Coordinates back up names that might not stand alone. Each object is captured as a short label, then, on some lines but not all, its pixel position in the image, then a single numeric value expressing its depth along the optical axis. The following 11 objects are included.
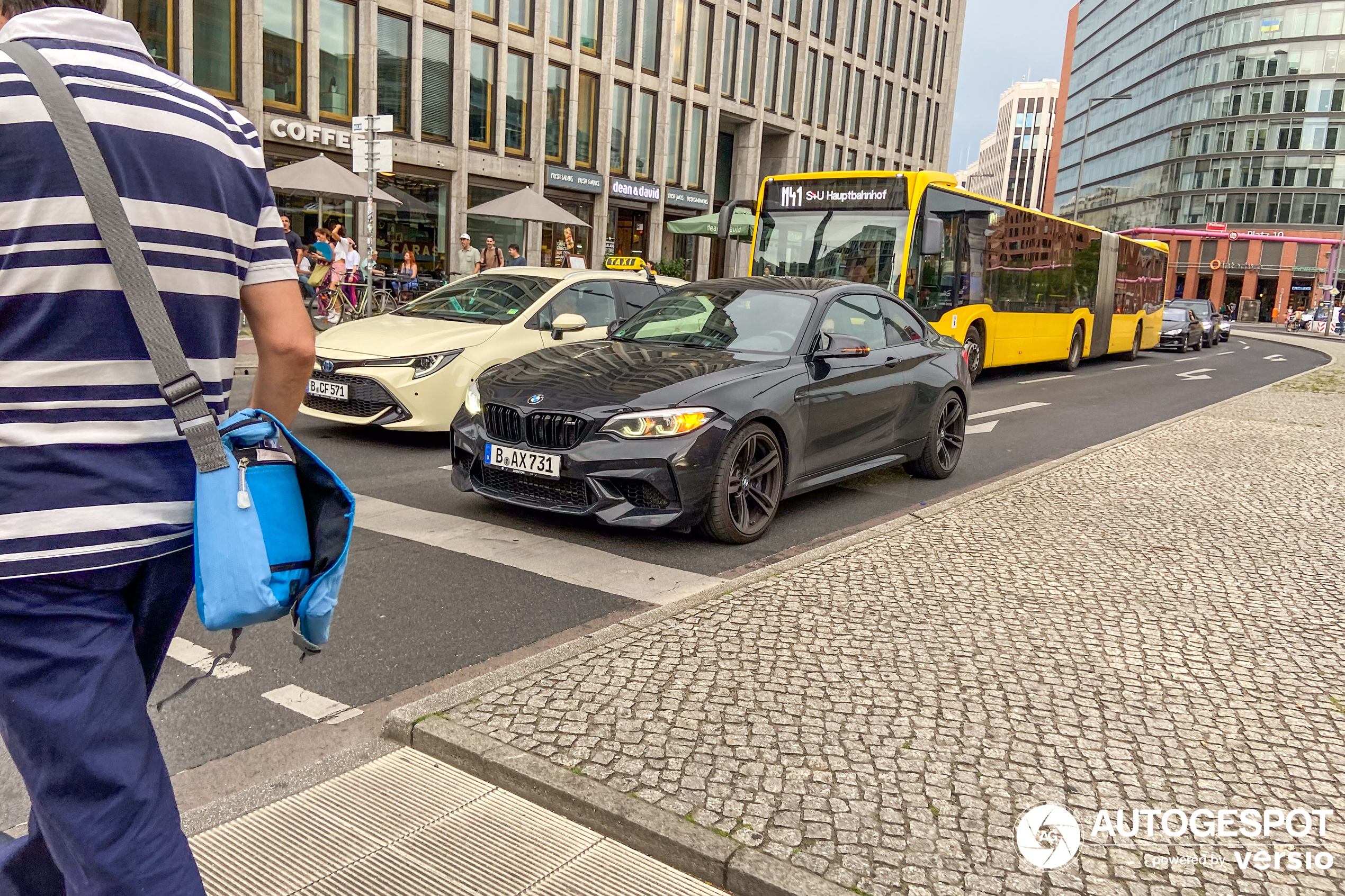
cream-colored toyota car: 8.31
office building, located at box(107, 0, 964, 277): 24.11
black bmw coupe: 5.70
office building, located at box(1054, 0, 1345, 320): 84.12
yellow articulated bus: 13.74
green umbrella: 23.81
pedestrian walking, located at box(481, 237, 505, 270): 20.91
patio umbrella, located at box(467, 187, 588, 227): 23.77
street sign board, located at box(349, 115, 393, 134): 14.29
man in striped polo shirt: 1.54
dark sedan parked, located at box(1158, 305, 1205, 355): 31.17
